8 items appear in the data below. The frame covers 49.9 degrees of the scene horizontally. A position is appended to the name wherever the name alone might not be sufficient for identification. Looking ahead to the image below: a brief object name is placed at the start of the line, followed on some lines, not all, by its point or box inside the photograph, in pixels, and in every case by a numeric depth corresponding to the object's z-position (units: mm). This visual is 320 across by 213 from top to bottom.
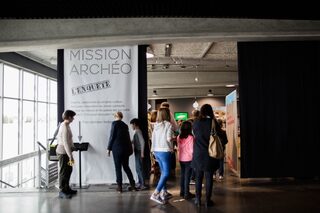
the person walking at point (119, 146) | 5961
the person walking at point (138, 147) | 6215
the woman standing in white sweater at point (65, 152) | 5570
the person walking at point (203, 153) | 4879
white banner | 6551
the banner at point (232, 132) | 7548
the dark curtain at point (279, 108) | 6578
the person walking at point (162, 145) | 5117
